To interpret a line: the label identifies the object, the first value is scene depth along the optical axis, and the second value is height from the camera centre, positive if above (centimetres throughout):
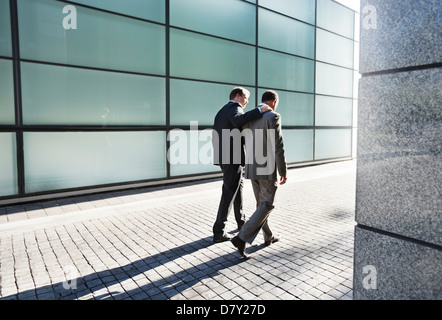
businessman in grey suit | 392 -40
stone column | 220 -14
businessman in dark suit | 442 -26
